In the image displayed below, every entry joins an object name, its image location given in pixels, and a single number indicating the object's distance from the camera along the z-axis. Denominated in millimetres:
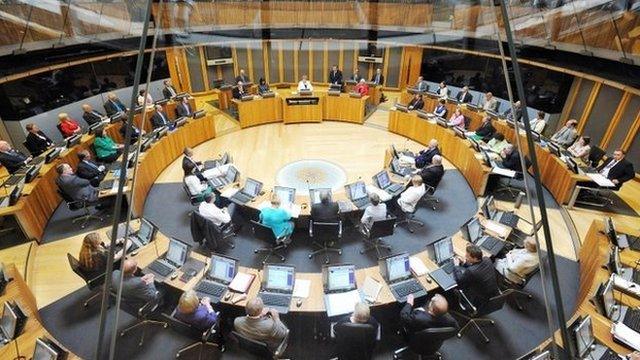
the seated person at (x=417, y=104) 12608
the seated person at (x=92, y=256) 5445
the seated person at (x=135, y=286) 4930
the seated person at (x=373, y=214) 6859
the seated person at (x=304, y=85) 13588
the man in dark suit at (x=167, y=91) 12859
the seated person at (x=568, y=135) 9770
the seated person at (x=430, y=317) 4480
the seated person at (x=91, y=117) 10242
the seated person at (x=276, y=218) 6520
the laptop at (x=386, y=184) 8008
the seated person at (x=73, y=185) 7324
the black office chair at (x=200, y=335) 4500
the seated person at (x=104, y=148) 9258
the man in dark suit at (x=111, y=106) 11117
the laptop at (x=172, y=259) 5461
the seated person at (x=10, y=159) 8008
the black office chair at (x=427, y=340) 4273
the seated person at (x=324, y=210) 6793
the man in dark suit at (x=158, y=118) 10945
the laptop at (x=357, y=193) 7684
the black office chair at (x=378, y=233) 6328
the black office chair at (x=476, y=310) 4914
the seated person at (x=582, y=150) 9000
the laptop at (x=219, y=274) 5172
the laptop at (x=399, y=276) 5102
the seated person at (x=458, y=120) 11391
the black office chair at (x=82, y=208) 7438
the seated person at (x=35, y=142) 8854
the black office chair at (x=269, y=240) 6262
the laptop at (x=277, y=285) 4953
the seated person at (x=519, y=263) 5453
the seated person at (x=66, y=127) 9750
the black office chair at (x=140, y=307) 5016
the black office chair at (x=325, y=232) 6398
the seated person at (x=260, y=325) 4402
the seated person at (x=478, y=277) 5051
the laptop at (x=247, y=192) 7543
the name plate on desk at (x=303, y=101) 13047
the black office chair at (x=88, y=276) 5406
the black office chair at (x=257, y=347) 4215
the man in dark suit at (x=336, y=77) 15140
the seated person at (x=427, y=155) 9234
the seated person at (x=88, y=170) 8008
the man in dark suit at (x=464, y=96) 12641
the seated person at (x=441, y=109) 12009
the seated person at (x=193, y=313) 4496
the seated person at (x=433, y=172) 8133
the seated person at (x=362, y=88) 14172
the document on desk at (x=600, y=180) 7900
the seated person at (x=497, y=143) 9625
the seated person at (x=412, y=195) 7414
